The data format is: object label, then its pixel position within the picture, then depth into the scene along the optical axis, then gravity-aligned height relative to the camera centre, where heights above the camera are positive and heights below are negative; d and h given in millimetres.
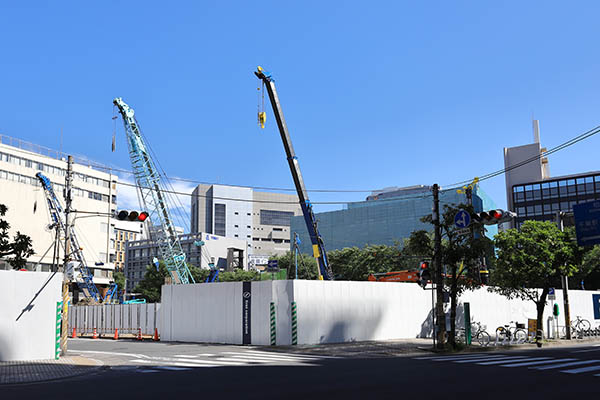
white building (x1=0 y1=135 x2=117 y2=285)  85625 +12454
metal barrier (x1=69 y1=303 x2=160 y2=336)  35188 -3179
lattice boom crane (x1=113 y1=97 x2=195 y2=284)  73062 +10212
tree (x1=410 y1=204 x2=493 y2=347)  24250 +804
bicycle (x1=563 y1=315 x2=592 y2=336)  35650 -4394
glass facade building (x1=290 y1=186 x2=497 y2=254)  120500 +11183
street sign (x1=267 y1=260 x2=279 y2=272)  77100 +475
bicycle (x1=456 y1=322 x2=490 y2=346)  27962 -3911
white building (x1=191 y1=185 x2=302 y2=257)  184125 +17946
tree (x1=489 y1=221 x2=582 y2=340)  30594 +390
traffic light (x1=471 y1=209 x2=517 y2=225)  21219 +1899
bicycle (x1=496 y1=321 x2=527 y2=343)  27516 -3699
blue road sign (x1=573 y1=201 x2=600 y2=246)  24516 +1812
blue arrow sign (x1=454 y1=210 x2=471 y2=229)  22109 +1896
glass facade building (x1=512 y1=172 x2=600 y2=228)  83688 +10882
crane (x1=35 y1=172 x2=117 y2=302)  76000 -344
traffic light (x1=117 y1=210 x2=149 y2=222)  20297 +2169
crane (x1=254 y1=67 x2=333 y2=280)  38656 +6930
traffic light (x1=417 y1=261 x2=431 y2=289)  23742 -307
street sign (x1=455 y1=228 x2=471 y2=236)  22648 +1438
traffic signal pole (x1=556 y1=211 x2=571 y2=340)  33281 -1772
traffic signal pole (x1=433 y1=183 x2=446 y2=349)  23594 -624
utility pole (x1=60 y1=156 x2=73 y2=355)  21734 +512
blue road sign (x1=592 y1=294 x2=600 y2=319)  43156 -3258
